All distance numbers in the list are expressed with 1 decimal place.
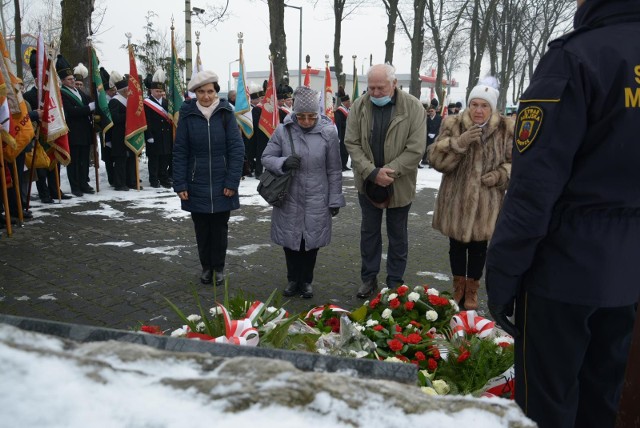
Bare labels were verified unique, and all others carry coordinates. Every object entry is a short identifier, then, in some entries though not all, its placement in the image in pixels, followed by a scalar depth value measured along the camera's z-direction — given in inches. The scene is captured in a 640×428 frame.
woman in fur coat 167.2
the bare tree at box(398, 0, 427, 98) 893.2
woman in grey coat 182.4
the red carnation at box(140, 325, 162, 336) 109.0
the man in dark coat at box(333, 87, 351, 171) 598.2
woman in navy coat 193.5
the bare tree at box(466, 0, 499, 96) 1047.0
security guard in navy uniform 68.9
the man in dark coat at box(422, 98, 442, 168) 678.5
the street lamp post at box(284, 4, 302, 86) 1089.9
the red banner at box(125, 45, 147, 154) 385.7
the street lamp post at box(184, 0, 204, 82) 596.4
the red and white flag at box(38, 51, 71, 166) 300.8
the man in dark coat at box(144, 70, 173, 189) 415.2
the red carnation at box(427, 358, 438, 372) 111.2
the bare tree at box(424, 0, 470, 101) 1183.8
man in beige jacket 178.2
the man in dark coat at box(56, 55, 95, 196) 354.6
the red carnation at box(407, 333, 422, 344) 120.3
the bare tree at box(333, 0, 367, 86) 953.0
